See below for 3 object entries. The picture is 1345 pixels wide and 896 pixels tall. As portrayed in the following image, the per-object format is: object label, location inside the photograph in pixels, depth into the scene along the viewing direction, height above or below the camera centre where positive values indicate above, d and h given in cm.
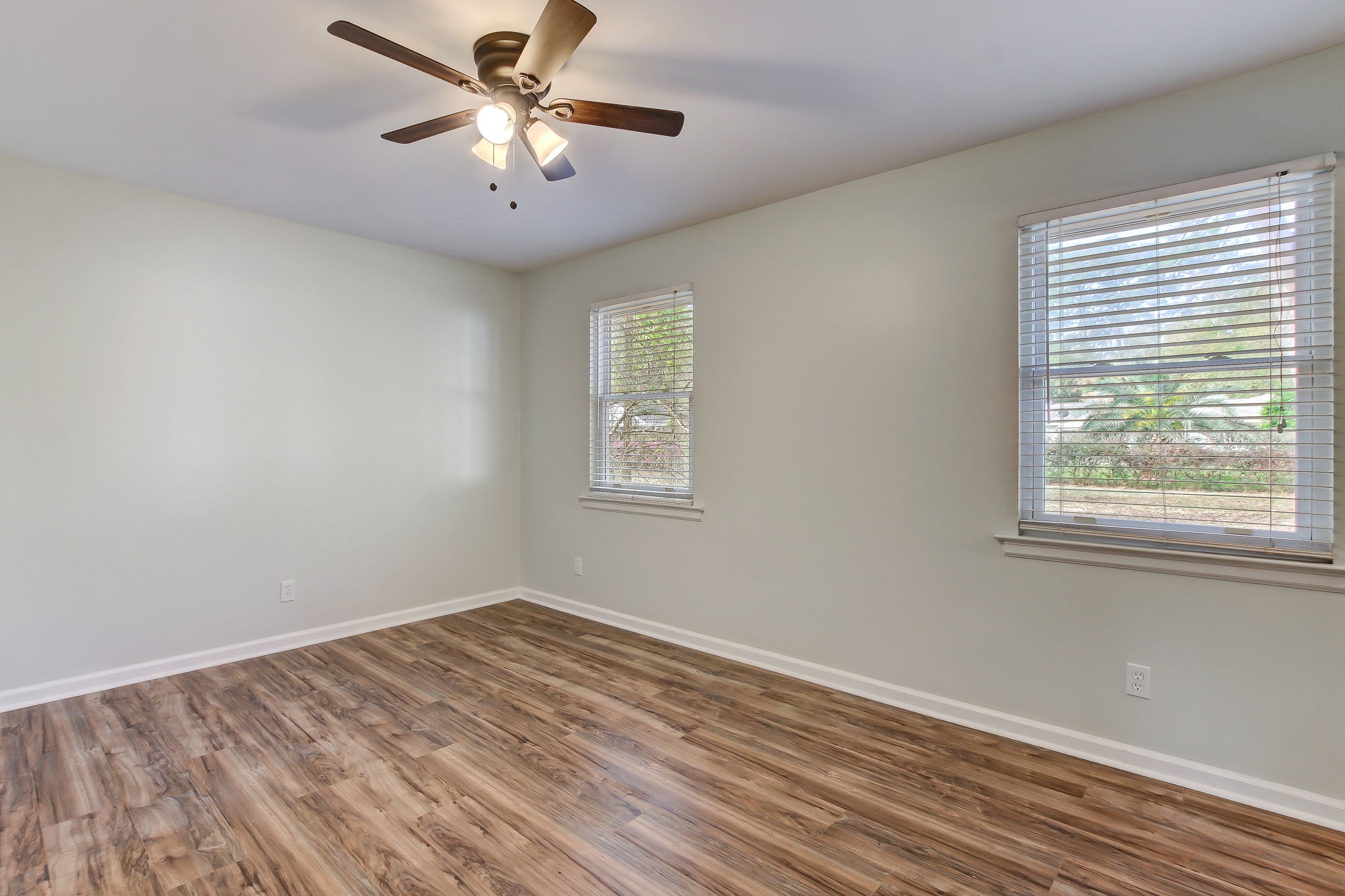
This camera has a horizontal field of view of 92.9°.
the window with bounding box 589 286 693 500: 391 +33
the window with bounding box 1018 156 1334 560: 210 +29
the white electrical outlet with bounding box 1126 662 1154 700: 235 -86
